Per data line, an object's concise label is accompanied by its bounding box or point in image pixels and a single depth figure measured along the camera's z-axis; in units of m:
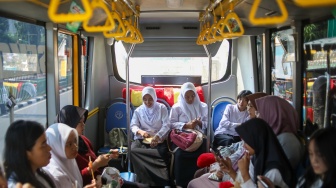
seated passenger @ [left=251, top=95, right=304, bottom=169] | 2.64
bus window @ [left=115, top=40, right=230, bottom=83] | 6.04
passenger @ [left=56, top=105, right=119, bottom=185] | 2.92
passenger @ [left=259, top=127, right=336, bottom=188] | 1.86
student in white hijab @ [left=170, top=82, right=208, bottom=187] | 4.59
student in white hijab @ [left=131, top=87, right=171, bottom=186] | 4.66
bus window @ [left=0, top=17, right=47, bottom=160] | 2.73
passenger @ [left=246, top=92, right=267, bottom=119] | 3.62
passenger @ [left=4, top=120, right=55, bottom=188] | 1.88
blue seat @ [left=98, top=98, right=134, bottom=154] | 5.46
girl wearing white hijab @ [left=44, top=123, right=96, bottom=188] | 2.39
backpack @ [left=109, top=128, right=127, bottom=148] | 5.30
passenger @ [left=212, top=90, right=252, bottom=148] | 4.69
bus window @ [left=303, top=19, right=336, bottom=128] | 3.06
